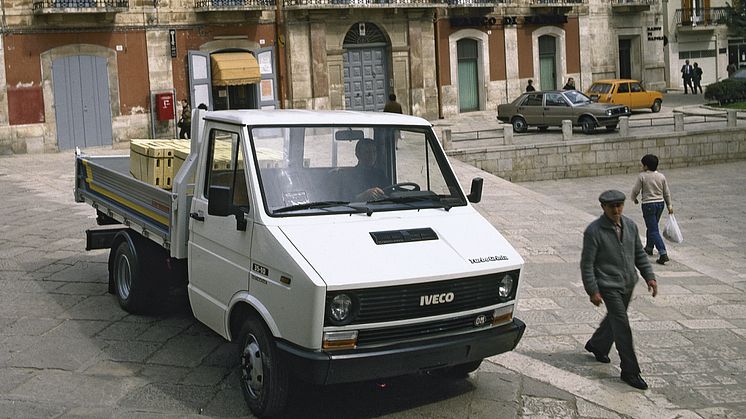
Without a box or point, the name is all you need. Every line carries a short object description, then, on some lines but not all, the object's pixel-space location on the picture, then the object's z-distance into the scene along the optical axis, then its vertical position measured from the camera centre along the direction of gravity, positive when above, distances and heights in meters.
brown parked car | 29.58 -0.23
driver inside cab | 7.64 -0.50
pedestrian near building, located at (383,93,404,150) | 25.30 +0.15
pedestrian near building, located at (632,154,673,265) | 13.87 -1.41
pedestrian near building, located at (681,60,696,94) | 42.78 +0.98
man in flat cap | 8.04 -1.35
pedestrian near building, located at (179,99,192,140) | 25.94 +0.00
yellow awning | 30.42 +1.57
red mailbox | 29.64 +0.52
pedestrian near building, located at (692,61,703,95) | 42.69 +0.91
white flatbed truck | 6.66 -0.98
